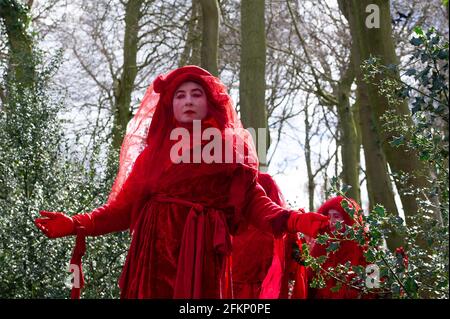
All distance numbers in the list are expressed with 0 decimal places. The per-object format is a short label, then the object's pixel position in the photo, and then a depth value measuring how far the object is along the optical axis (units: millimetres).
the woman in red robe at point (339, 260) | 6812
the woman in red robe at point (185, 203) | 4340
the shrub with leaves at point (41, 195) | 6340
